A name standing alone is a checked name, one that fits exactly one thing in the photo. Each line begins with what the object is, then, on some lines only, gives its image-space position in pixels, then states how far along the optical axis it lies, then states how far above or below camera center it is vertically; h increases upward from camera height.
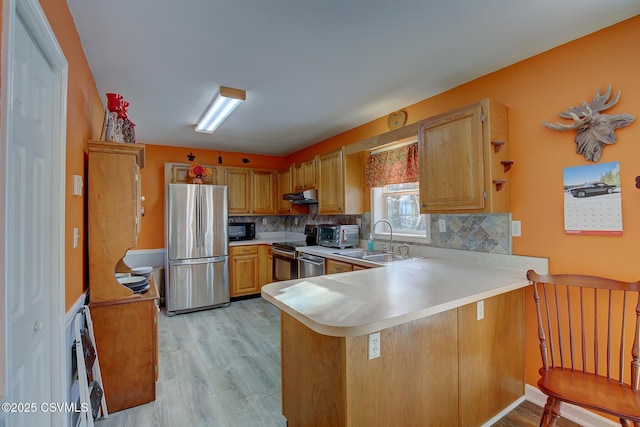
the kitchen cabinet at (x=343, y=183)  3.61 +0.40
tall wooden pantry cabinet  2.05 -0.53
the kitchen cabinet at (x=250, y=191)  5.01 +0.44
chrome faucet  3.23 -0.27
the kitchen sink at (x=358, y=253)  3.25 -0.44
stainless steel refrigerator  4.09 -0.45
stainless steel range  4.12 -0.60
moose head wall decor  1.76 +0.54
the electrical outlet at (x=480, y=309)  1.80 -0.60
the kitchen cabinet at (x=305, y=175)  4.23 +0.61
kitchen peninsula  1.32 -0.72
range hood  4.25 +0.27
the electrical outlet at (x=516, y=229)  2.21 -0.13
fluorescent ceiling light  2.64 +1.10
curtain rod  3.05 +0.77
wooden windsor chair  1.42 -0.83
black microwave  5.05 -0.26
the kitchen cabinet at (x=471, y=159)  2.12 +0.41
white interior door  1.08 -0.03
